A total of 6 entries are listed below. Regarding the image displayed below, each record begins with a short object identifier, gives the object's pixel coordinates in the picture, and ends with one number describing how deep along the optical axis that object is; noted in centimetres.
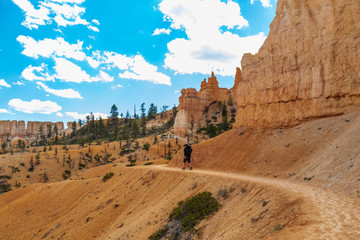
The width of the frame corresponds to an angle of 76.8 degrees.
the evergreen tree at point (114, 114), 11928
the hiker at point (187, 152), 2033
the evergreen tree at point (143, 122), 8150
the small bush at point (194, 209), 1135
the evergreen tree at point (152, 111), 11668
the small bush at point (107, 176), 2645
